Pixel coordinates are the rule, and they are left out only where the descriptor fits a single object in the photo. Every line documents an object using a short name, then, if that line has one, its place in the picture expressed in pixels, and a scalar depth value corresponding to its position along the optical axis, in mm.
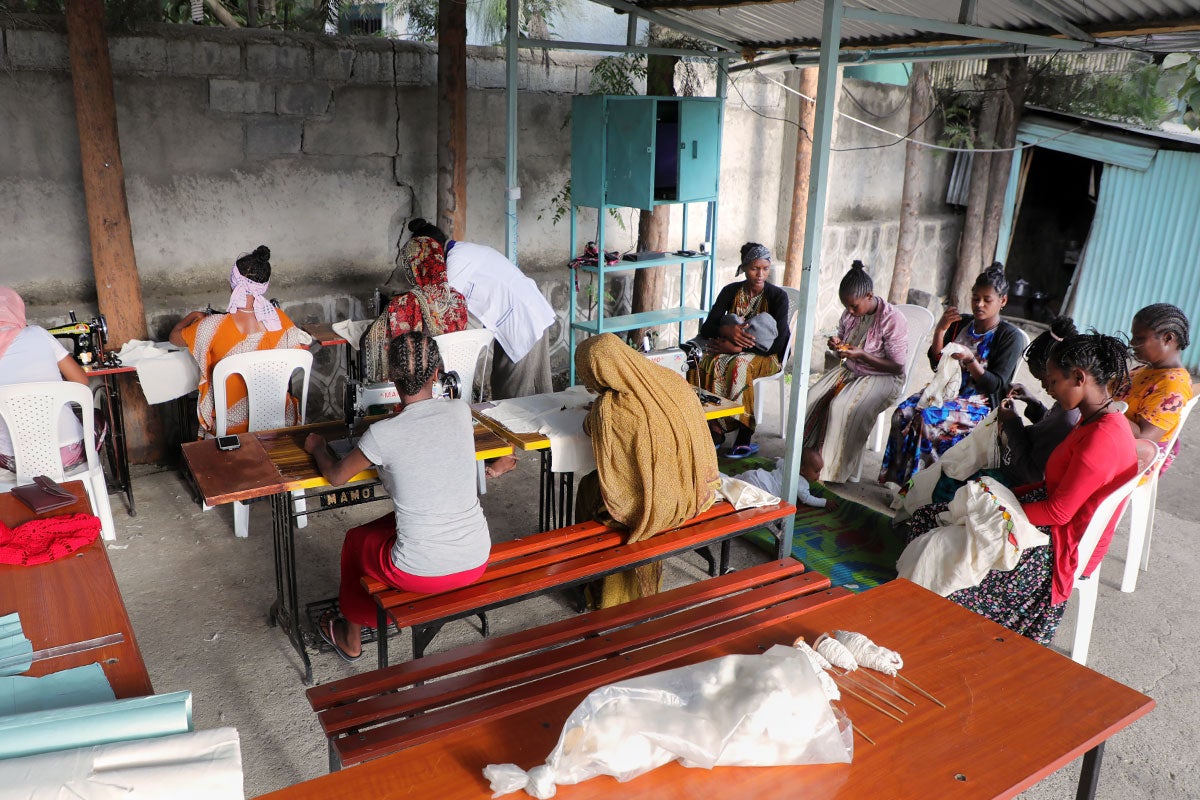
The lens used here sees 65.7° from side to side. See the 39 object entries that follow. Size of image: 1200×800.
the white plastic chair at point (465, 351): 5039
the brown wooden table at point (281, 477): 3401
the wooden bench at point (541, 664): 2375
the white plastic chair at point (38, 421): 4090
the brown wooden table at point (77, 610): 2252
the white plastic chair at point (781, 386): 5970
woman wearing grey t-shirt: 3092
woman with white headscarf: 4770
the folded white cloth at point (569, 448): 3980
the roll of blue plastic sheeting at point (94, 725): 1821
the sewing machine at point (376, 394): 3803
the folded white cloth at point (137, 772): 1704
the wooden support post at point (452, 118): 6020
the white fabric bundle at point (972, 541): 3535
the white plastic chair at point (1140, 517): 4250
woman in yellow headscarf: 3531
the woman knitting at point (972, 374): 4961
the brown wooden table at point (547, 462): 3951
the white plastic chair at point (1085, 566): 3492
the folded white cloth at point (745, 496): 4031
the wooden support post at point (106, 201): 4930
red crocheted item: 2760
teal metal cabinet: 6551
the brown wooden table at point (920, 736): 1937
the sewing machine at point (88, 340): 4820
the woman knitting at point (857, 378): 5273
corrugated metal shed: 8586
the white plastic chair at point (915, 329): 5504
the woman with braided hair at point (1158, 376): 4000
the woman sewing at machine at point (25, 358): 4141
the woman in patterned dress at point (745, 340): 5820
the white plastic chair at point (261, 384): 4645
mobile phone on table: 3739
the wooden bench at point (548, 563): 3139
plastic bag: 1890
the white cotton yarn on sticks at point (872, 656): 2371
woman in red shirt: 3338
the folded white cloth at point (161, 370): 5062
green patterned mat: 4527
